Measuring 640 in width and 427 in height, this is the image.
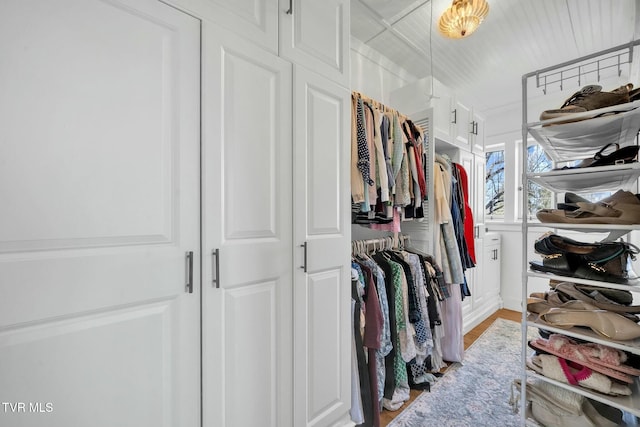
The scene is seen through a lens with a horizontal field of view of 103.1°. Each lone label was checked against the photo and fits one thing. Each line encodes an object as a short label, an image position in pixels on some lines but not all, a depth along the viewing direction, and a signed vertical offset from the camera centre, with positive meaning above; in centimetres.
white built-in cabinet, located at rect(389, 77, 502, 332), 223 +67
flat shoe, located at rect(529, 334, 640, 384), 107 -67
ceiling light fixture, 158 +127
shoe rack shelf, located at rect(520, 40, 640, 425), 105 +18
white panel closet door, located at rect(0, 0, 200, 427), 63 +0
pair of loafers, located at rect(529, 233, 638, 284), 113 -22
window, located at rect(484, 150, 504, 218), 362 +43
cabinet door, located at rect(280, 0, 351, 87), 112 +86
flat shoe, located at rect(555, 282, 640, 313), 114 -42
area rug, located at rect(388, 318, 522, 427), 155 -127
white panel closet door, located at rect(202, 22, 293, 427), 91 -8
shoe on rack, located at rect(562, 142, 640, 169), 108 +25
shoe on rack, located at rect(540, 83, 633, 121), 112 +51
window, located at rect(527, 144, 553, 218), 333 +31
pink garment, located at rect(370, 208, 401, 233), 182 -9
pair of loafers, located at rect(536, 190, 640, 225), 106 +0
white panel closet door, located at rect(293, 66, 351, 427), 117 -19
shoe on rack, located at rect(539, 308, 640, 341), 105 -48
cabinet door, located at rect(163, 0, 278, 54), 89 +75
